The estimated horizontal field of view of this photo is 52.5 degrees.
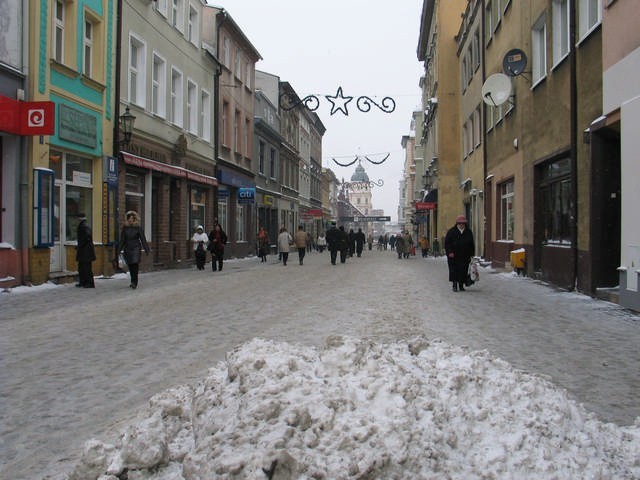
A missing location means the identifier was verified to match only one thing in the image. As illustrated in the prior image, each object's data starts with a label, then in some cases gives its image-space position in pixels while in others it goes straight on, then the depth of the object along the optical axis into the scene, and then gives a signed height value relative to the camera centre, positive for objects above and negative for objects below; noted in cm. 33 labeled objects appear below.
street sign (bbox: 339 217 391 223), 8225 +298
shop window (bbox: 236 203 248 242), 3231 +100
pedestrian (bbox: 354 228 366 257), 3881 +5
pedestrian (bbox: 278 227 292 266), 2544 -10
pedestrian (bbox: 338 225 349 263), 2706 -1
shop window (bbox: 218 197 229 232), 2898 +131
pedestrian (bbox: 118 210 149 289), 1416 -6
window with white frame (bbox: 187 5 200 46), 2481 +835
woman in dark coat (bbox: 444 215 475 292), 1356 -16
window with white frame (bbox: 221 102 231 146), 2936 +540
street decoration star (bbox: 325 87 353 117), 2325 +515
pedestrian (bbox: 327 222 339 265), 2689 +3
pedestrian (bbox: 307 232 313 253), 5236 -27
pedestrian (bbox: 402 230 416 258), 3672 -6
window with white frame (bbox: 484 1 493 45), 2303 +793
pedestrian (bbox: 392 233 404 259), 3681 -17
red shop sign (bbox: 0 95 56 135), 1320 +251
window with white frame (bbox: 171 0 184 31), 2298 +818
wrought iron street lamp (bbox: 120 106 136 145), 1741 +316
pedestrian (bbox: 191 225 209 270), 2177 -16
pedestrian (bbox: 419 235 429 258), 4169 -32
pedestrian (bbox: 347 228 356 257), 3578 -1
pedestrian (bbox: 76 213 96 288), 1412 -31
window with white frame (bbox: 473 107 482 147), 2681 +483
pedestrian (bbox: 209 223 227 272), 2139 -9
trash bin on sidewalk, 1753 -48
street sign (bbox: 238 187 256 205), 3081 +226
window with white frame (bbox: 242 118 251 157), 3329 +550
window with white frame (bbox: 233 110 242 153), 3162 +530
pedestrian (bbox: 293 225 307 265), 2645 +3
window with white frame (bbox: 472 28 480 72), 2641 +805
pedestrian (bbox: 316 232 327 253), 4795 -13
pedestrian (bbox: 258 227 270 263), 2945 -16
